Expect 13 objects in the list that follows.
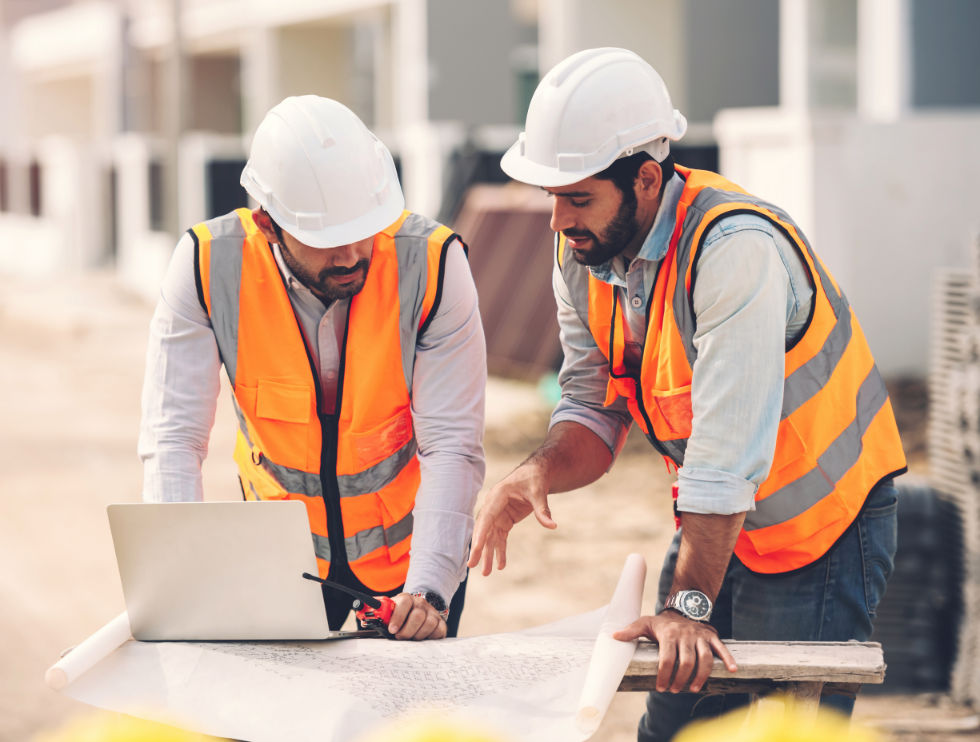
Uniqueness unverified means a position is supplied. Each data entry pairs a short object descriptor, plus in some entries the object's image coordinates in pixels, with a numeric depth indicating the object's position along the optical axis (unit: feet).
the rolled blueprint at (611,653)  12.14
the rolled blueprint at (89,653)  12.67
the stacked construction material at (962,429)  28.80
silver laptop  13.36
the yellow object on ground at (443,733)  6.84
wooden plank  12.78
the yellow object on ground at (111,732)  6.93
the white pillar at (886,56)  60.48
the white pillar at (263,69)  128.35
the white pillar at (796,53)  64.51
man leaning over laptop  16.98
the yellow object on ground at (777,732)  6.61
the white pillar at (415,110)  89.94
